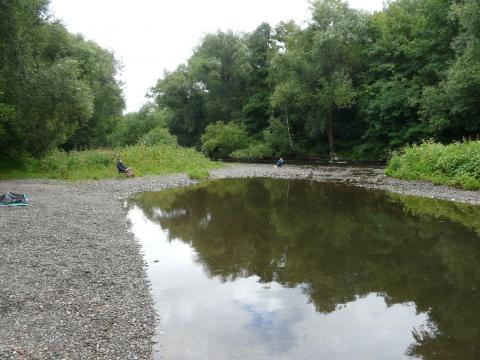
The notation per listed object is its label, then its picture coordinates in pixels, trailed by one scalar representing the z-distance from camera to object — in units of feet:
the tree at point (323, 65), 156.87
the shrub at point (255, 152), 183.32
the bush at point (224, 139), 198.18
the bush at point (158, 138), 180.55
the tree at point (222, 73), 216.54
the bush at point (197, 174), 108.06
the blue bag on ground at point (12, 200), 59.52
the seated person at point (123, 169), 105.81
